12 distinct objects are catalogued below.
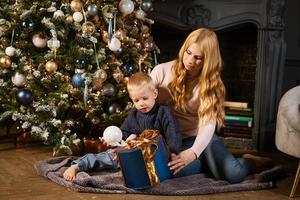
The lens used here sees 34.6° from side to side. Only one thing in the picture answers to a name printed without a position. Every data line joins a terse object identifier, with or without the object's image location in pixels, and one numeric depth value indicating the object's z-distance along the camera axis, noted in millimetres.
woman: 2264
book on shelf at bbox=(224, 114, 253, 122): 3400
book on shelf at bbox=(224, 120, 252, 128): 3400
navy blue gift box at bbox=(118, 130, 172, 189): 2062
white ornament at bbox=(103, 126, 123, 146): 2152
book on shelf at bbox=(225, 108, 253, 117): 3430
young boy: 2215
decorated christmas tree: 2801
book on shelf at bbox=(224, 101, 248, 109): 3449
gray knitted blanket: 2168
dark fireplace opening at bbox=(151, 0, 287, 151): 3252
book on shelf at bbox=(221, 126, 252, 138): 3406
